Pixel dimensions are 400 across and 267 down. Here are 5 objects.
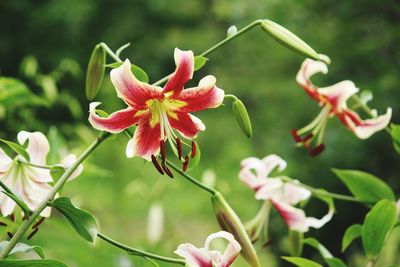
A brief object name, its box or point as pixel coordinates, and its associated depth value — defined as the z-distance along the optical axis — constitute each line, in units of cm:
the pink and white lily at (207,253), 112
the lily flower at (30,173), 123
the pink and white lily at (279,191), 139
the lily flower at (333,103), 139
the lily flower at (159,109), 112
